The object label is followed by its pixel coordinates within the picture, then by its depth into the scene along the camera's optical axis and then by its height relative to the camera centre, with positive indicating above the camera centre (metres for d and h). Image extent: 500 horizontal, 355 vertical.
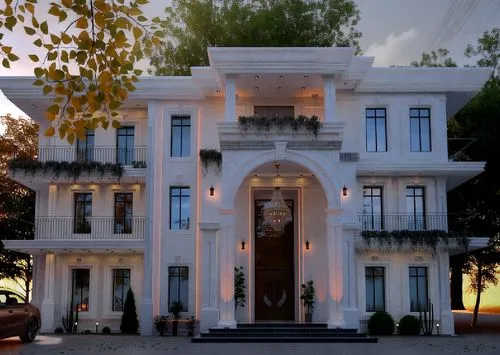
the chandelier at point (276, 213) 23.16 +1.88
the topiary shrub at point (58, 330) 24.89 -1.97
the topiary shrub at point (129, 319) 24.55 -1.56
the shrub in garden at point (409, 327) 23.92 -1.78
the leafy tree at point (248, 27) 33.22 +11.45
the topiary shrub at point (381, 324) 23.86 -1.69
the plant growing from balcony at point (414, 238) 24.16 +1.13
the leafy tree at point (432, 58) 34.66 +10.18
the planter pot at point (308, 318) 24.34 -1.51
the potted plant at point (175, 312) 23.98 -1.32
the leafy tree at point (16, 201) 32.06 +3.13
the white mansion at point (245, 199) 24.56 +2.55
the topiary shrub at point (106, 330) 24.88 -1.96
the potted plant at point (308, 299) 24.30 -0.88
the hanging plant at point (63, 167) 25.25 +3.61
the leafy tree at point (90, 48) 8.10 +2.57
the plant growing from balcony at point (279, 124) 23.33 +4.73
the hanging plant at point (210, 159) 24.98 +3.85
